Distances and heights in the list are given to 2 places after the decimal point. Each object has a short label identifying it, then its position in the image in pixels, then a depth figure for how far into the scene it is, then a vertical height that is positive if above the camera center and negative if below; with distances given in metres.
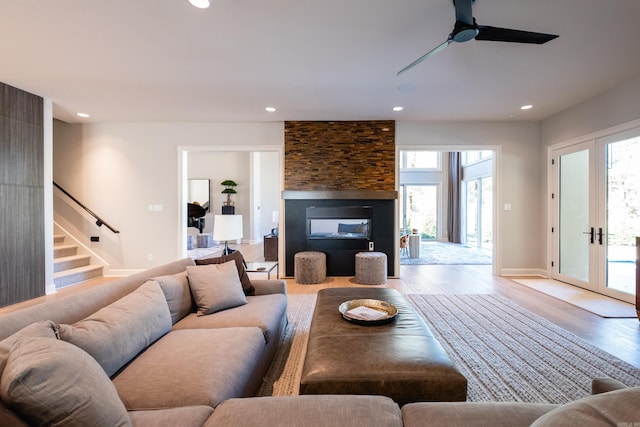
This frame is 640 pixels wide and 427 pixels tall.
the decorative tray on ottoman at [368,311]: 1.85 -0.70
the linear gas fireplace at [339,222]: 4.98 -0.16
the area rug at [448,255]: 6.24 -1.07
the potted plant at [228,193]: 8.89 +0.67
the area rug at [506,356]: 1.85 -1.16
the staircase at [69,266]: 4.43 -0.91
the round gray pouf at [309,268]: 4.51 -0.90
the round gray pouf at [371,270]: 4.50 -0.92
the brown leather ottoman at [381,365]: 1.31 -0.76
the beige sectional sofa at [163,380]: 0.77 -0.69
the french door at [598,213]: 3.58 +0.00
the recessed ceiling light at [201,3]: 2.09 +1.60
